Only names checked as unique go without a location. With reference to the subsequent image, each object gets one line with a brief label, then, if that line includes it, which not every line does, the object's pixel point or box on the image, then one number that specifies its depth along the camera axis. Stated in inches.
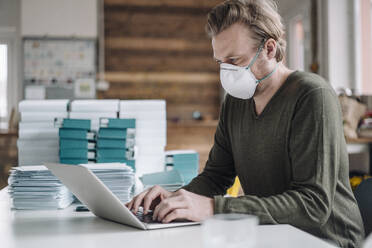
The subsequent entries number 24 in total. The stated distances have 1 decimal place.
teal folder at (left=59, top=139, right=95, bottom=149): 74.2
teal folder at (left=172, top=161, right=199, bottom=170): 81.6
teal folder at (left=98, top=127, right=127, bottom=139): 74.6
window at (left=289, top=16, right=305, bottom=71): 226.7
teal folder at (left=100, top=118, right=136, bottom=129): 75.6
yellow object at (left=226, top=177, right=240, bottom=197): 81.1
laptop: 38.3
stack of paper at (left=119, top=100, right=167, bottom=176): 80.5
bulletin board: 226.1
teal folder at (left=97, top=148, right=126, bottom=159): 74.9
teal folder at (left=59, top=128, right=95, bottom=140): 74.0
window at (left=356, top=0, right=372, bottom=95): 174.7
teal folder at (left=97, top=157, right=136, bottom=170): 74.8
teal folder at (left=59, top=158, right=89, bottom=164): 74.7
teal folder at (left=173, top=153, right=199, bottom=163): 81.5
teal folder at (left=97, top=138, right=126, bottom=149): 74.7
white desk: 33.9
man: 41.3
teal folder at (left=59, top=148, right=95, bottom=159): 74.6
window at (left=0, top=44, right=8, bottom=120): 244.7
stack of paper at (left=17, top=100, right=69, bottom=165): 77.4
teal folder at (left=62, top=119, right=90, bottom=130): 75.0
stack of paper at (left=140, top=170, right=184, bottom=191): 61.7
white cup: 23.0
